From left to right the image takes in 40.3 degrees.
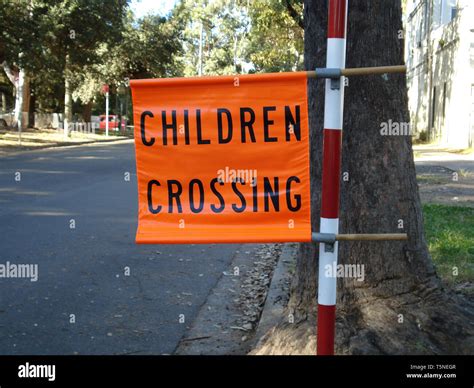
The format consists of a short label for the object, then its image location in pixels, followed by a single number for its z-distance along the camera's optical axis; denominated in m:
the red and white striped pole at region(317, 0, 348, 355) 3.00
